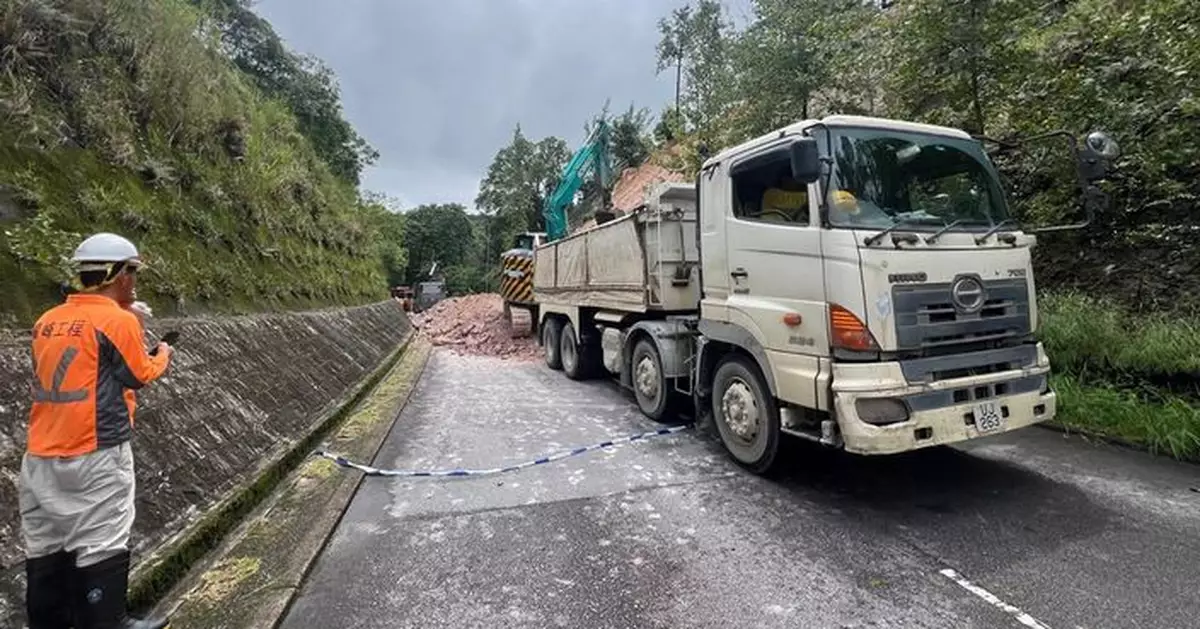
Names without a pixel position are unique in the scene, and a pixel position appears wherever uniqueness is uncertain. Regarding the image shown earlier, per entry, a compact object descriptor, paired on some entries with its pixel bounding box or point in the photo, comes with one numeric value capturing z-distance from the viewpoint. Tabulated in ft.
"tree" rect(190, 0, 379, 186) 50.39
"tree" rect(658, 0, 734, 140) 42.24
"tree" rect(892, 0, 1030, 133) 21.24
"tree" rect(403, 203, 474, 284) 168.45
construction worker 7.04
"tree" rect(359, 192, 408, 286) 63.77
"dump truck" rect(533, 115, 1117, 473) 11.69
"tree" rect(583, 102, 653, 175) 112.78
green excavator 47.50
